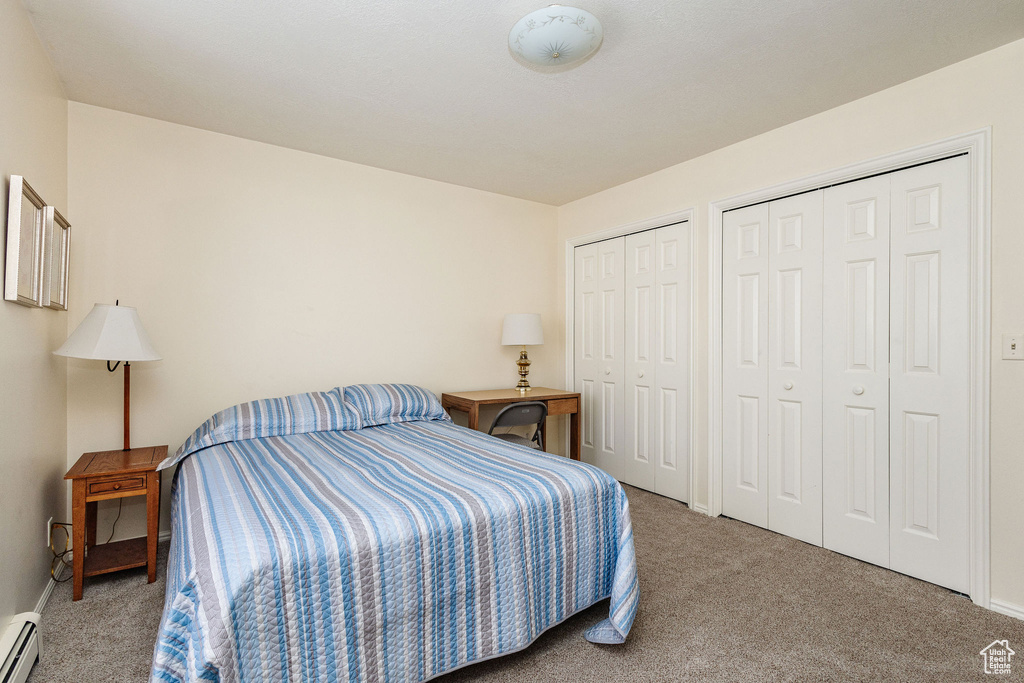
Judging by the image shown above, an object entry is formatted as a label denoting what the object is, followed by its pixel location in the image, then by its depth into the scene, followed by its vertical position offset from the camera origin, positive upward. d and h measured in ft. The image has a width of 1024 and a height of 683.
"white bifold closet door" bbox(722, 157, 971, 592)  7.33 -0.41
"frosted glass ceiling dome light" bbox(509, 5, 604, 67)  5.80 +3.81
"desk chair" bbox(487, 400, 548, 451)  10.84 -1.66
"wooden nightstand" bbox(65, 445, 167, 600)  6.90 -2.23
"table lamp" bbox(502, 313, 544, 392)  12.48 +0.34
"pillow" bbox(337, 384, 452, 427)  9.76 -1.25
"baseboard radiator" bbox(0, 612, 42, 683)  4.94 -3.27
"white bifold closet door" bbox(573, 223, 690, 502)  11.34 -0.33
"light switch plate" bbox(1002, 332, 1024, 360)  6.56 -0.02
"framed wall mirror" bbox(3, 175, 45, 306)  5.56 +1.15
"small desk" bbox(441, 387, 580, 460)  11.27 -1.40
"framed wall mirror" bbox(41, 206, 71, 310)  6.79 +1.24
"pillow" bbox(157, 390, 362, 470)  8.25 -1.42
